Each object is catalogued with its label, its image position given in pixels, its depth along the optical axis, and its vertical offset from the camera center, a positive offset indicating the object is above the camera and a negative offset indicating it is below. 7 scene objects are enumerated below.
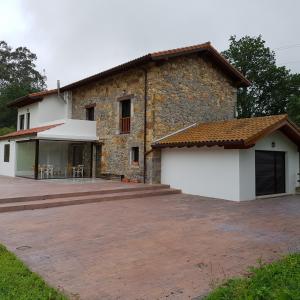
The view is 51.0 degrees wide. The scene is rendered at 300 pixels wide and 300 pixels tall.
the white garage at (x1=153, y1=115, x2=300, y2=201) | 11.43 +0.25
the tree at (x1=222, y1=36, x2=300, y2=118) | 31.03 +8.57
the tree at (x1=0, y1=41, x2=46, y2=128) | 44.75 +13.62
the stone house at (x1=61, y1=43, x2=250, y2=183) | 14.30 +3.21
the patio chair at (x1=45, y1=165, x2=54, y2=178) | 18.45 -0.43
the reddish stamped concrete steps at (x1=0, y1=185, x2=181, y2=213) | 9.15 -1.15
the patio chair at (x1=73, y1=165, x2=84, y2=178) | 18.61 -0.46
